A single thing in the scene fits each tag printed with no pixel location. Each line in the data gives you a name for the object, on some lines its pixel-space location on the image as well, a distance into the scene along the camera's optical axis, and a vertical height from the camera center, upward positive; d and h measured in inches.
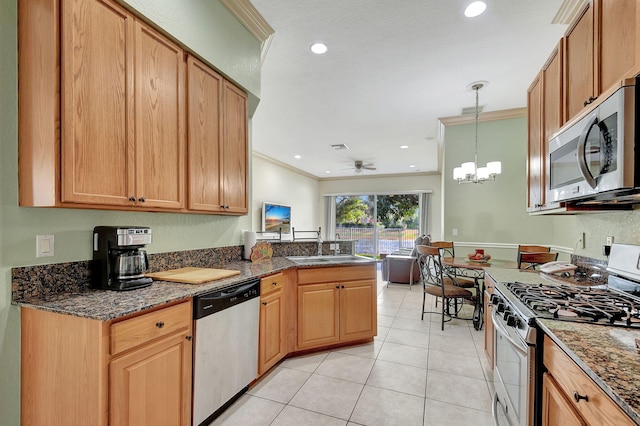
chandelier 134.4 +18.9
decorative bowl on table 136.3 -22.0
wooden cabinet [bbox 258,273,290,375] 90.9 -36.5
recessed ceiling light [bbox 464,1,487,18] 83.6 +59.1
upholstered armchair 234.1 -47.1
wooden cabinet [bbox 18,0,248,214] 53.3 +20.8
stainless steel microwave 43.5 +10.5
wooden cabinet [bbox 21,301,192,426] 48.8 -28.6
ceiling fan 274.6 +44.3
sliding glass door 333.7 -10.7
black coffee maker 63.9 -10.7
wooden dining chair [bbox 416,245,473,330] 138.4 -38.0
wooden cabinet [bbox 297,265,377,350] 108.1 -36.7
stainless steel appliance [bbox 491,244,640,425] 49.5 -18.8
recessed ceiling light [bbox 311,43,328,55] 103.3 +58.3
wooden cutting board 73.7 -17.6
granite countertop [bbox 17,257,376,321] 49.9 -17.5
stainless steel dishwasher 68.1 -35.4
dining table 128.0 -24.3
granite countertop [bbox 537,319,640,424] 28.5 -17.7
